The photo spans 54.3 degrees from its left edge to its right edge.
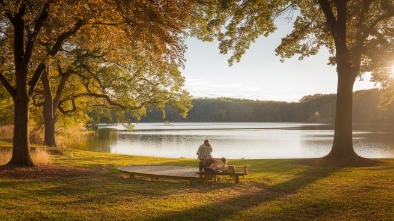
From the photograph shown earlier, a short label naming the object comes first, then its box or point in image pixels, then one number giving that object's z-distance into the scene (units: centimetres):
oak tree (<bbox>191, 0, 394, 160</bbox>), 2128
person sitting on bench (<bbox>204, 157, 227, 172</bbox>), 1439
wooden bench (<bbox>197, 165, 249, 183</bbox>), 1386
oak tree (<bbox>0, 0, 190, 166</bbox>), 1409
